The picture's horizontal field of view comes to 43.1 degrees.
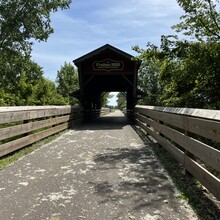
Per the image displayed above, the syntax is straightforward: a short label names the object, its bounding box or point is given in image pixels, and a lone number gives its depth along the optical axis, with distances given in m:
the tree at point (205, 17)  7.64
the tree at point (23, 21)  21.73
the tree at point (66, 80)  58.81
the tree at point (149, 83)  37.76
